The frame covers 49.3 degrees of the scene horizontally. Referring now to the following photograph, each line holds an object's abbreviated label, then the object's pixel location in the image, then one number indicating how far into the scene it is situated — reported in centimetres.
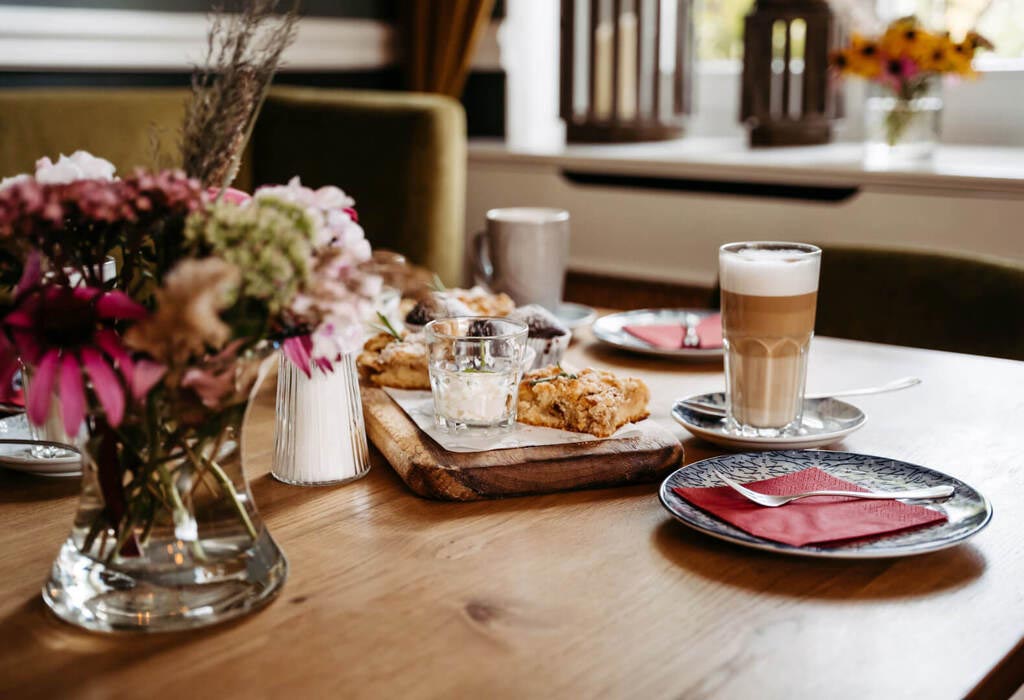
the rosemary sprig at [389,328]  111
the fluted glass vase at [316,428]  92
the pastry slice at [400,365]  109
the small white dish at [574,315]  148
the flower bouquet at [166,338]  60
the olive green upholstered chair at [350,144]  262
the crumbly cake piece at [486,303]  129
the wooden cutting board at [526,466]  88
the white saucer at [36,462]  93
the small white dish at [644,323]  132
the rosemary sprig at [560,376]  99
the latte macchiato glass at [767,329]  101
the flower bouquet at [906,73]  239
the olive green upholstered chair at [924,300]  152
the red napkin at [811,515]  78
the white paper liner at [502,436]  92
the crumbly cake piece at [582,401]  96
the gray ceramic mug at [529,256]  147
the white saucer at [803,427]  100
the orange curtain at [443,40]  341
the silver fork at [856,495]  83
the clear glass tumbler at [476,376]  95
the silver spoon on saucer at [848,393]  108
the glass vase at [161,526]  66
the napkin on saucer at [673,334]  135
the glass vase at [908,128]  252
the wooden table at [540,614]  62
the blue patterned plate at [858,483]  76
